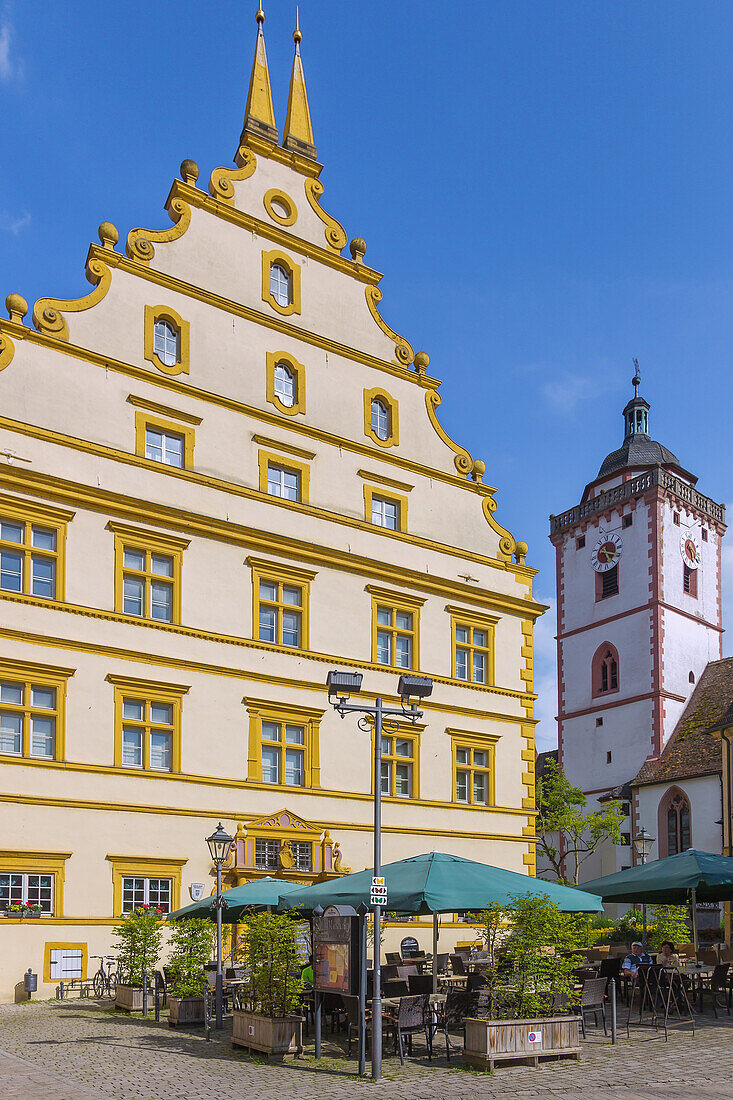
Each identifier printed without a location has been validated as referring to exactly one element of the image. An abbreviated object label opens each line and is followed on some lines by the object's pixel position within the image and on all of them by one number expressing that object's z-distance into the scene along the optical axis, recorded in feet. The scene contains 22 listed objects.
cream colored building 83.15
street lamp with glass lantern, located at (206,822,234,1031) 66.33
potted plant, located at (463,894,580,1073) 49.32
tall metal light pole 47.91
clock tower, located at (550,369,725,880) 181.16
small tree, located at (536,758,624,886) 173.58
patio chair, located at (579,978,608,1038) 55.57
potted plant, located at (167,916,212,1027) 63.62
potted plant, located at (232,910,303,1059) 51.98
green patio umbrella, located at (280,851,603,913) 54.95
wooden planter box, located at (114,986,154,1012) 70.28
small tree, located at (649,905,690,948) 117.70
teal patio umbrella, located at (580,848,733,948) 66.18
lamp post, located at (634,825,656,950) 95.40
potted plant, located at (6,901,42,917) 77.77
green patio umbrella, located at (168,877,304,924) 71.00
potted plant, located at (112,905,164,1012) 70.79
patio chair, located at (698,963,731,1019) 68.33
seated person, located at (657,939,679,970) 68.39
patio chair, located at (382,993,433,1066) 51.31
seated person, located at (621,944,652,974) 67.62
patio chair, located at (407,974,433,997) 59.62
